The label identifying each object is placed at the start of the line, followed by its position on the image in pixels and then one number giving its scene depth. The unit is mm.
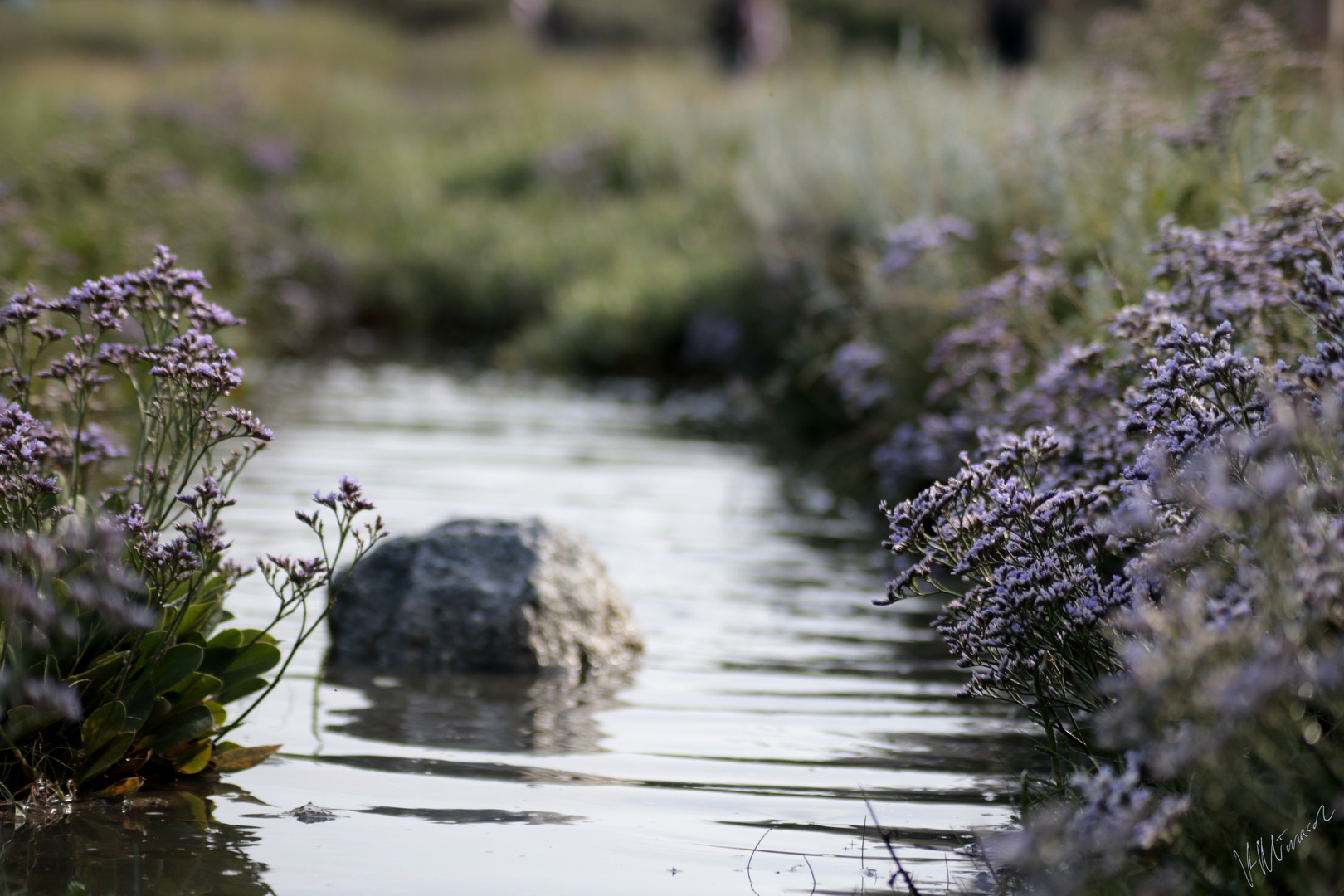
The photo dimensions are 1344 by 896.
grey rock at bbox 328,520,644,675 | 9336
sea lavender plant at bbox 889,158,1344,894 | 3687
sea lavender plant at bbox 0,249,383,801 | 5879
